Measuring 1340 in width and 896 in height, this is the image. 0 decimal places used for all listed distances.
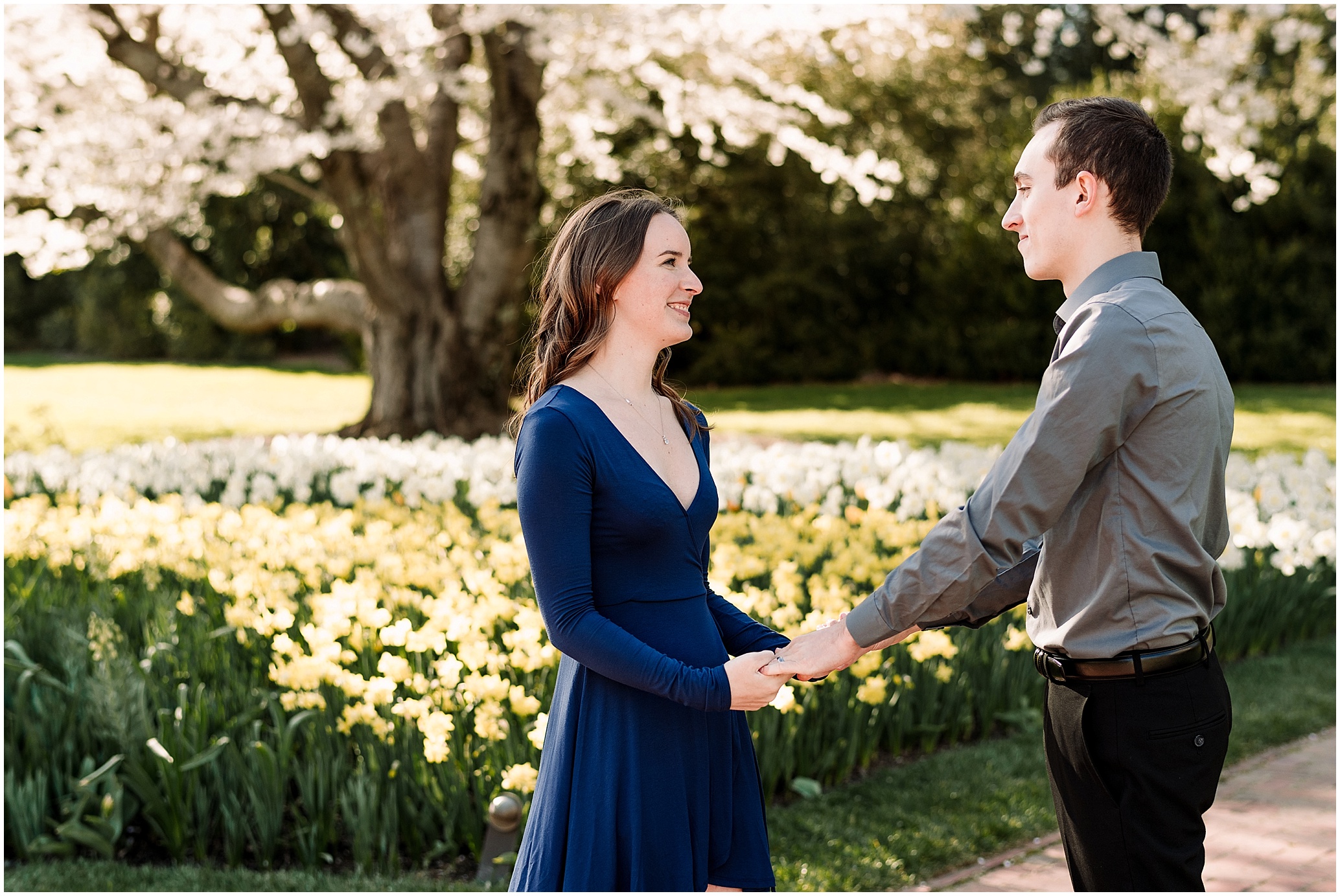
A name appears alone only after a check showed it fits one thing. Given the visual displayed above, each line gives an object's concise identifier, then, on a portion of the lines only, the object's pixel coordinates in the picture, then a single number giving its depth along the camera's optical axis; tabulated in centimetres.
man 192
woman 195
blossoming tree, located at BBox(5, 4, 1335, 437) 1016
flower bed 338
